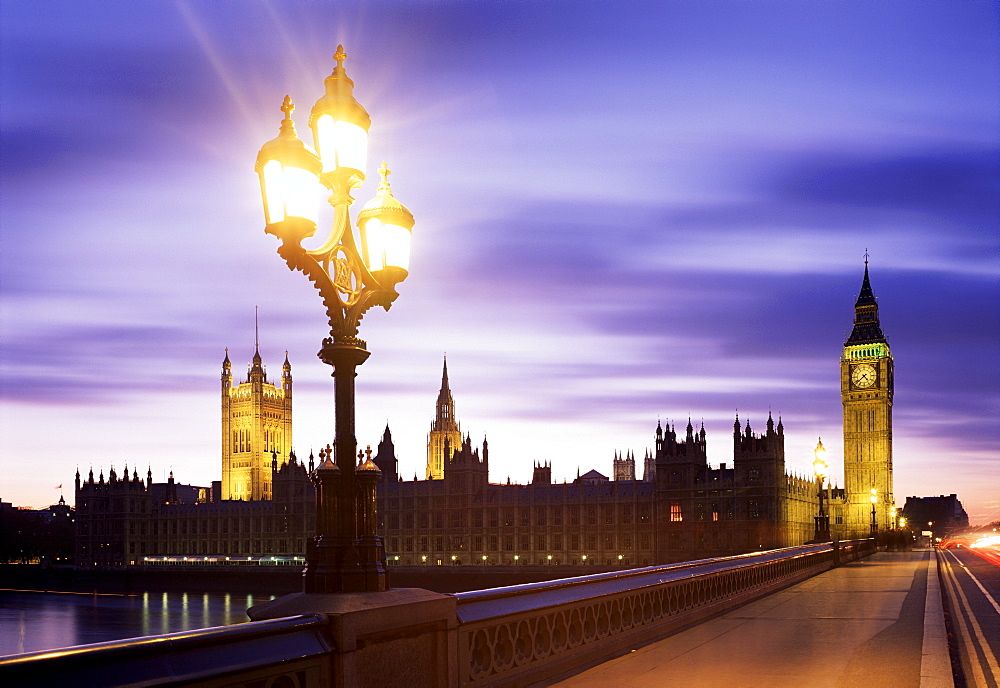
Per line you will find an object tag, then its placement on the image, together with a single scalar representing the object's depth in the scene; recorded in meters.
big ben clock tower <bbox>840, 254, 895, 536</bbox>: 155.38
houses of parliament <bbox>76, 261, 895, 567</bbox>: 100.19
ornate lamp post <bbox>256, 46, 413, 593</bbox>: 8.09
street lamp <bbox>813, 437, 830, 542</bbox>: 38.44
